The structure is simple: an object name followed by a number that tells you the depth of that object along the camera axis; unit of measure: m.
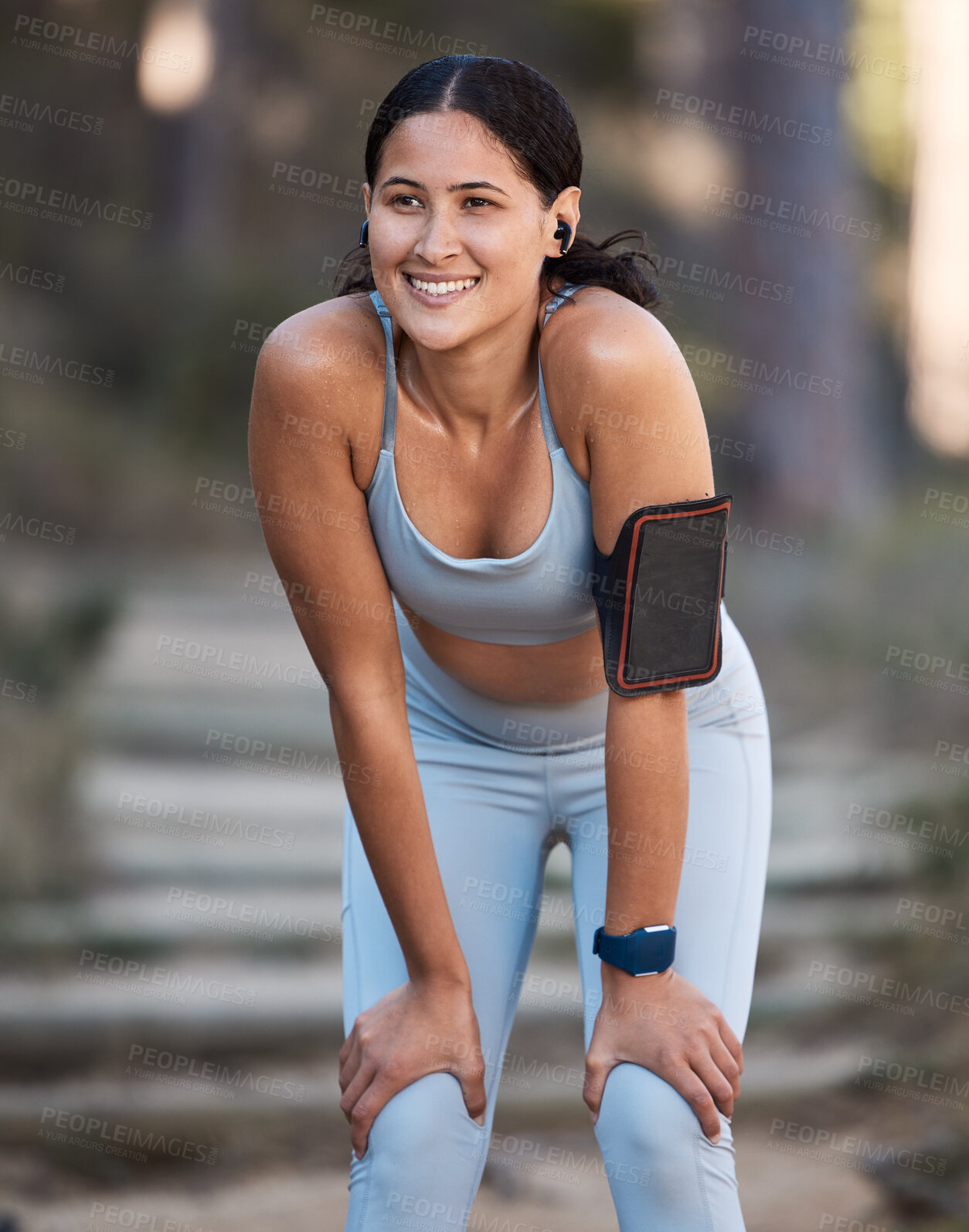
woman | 4.17
